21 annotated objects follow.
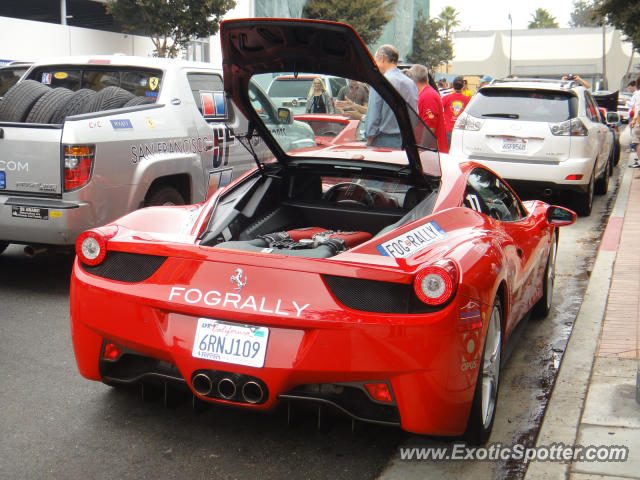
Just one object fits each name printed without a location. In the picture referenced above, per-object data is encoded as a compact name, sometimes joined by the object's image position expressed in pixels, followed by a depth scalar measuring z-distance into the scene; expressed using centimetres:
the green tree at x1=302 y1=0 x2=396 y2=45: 4306
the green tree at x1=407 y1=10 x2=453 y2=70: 6731
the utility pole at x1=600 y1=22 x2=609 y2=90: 7862
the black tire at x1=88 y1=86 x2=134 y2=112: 694
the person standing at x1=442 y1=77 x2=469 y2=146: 1319
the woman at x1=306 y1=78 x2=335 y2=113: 564
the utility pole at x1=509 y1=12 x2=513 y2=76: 8536
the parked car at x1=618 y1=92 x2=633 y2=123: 3441
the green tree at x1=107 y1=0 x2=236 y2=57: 2716
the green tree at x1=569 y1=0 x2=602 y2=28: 14788
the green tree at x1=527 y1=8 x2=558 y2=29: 13800
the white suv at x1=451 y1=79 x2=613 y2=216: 1000
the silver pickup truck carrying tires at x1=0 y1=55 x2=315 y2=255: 613
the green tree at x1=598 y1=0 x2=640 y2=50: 2352
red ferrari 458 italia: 320
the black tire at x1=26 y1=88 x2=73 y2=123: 673
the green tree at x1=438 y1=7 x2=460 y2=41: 10312
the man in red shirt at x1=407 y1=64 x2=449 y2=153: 955
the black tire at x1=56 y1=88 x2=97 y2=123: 678
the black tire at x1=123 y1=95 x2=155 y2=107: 715
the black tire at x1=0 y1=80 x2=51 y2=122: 683
